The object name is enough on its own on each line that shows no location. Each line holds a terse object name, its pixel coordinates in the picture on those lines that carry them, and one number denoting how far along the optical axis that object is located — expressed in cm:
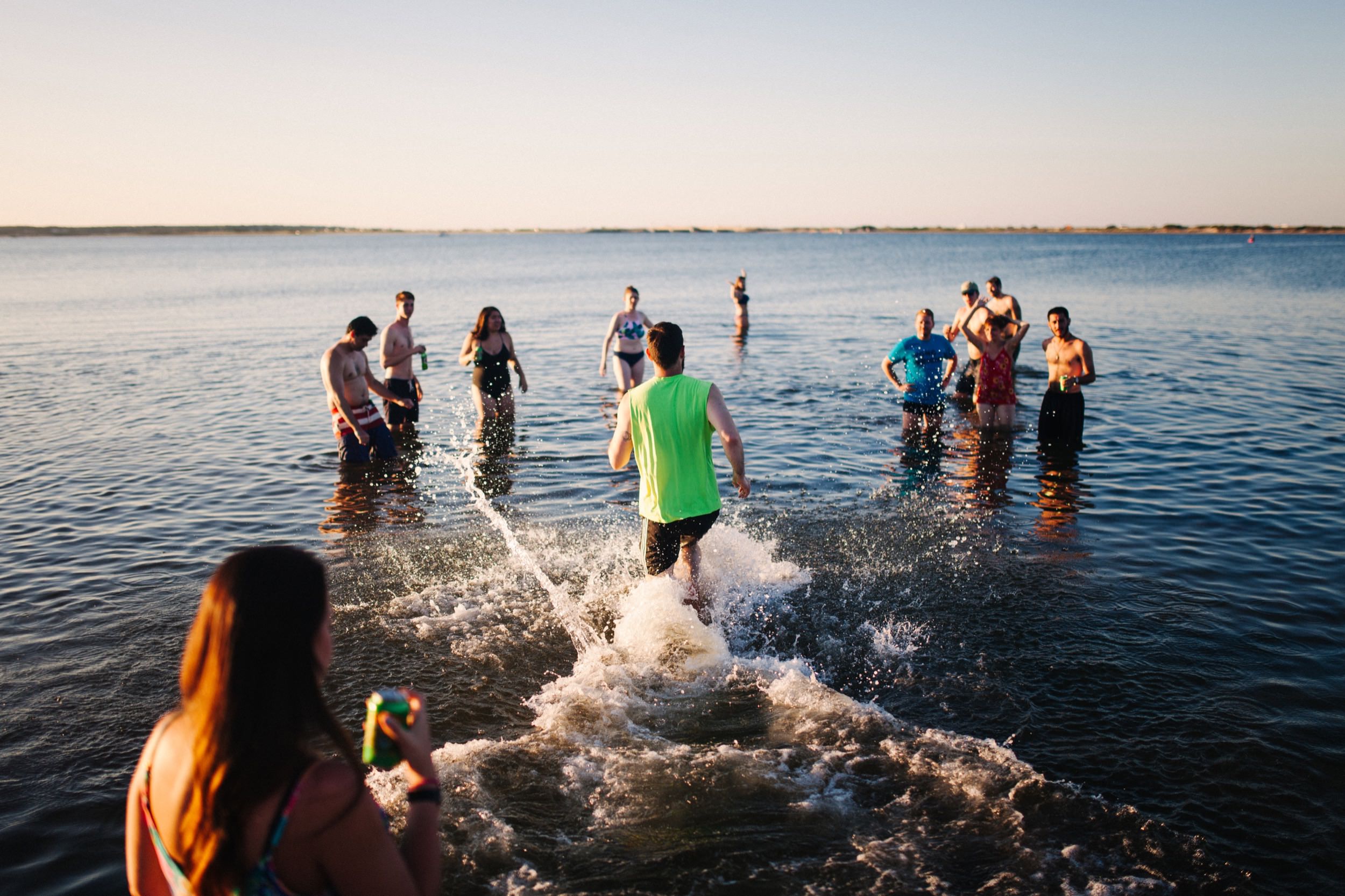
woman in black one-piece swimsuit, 1312
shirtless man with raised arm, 1499
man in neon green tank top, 557
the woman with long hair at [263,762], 185
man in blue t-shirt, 1221
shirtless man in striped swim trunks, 1028
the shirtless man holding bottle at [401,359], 1252
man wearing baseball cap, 1459
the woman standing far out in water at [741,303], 2645
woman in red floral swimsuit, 1239
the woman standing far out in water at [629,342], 1511
